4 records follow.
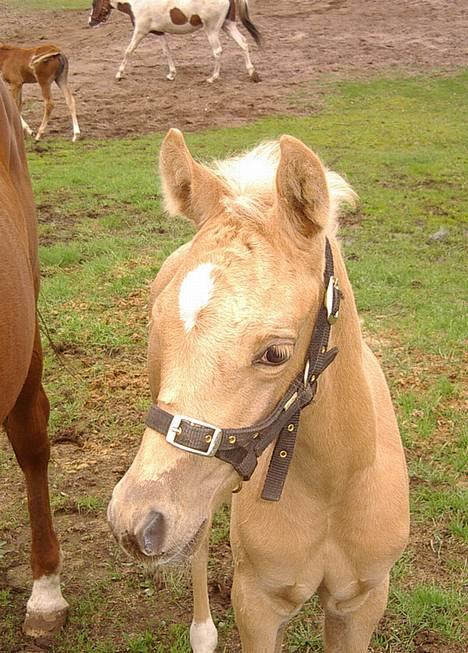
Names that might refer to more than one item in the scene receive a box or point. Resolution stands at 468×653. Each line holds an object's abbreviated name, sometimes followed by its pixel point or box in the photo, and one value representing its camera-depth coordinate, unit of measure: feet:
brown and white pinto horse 46.52
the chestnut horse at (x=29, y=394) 8.64
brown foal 36.01
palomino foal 4.87
